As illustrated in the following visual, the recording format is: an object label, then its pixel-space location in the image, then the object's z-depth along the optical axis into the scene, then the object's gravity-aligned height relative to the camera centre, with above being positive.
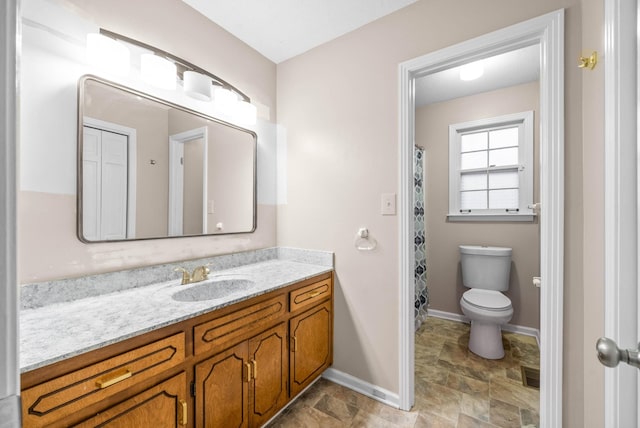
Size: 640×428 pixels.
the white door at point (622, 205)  0.74 +0.03
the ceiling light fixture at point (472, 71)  2.12 +1.15
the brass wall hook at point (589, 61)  0.98 +0.58
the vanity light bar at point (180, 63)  1.28 +0.86
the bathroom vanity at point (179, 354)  0.75 -0.51
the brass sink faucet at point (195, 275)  1.44 -0.35
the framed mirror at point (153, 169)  1.23 +0.25
